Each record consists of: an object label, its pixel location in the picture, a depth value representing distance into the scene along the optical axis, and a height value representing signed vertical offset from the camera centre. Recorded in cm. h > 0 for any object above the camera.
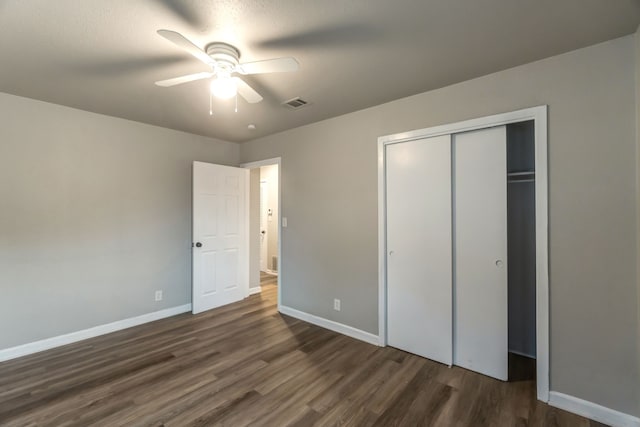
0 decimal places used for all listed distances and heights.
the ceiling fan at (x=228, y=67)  172 +93
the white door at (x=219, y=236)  390 -28
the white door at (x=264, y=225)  648 -20
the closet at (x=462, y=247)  236 -27
